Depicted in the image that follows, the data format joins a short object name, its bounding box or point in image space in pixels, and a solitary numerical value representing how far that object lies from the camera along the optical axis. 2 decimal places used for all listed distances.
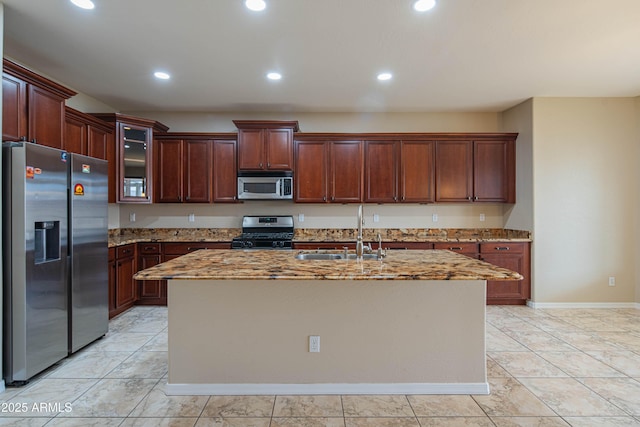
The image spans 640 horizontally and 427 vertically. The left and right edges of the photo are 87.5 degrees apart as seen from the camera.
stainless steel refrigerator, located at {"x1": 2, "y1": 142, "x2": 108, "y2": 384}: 2.38
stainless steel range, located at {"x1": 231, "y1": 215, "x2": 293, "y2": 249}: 4.72
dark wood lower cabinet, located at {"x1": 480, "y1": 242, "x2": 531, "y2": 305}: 4.39
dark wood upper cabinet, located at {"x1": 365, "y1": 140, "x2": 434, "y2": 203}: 4.70
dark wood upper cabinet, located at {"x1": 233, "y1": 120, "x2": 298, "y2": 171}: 4.55
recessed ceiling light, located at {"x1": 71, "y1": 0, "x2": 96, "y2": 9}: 2.33
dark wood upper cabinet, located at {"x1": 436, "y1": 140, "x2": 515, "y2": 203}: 4.71
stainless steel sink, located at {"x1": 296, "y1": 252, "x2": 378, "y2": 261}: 2.95
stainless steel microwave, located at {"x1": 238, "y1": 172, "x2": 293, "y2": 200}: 4.59
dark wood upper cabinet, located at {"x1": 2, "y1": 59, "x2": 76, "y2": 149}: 2.49
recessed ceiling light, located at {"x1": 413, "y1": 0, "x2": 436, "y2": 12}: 2.31
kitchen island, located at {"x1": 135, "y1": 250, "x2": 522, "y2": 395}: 2.29
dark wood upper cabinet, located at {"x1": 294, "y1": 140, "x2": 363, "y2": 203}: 4.68
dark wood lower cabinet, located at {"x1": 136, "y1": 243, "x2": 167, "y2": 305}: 4.39
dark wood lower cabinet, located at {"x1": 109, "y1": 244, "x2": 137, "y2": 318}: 3.85
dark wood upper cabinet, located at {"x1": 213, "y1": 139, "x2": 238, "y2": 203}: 4.66
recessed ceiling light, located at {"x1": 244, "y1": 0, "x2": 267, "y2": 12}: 2.32
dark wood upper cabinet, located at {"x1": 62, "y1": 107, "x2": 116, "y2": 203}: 3.54
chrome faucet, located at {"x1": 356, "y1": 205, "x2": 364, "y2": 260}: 2.72
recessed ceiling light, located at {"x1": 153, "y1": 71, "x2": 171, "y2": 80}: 3.53
